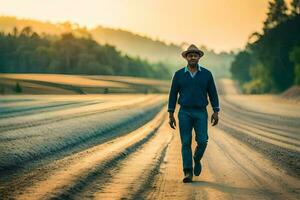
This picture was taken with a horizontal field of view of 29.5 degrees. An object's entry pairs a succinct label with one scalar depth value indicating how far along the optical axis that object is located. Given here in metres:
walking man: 10.21
